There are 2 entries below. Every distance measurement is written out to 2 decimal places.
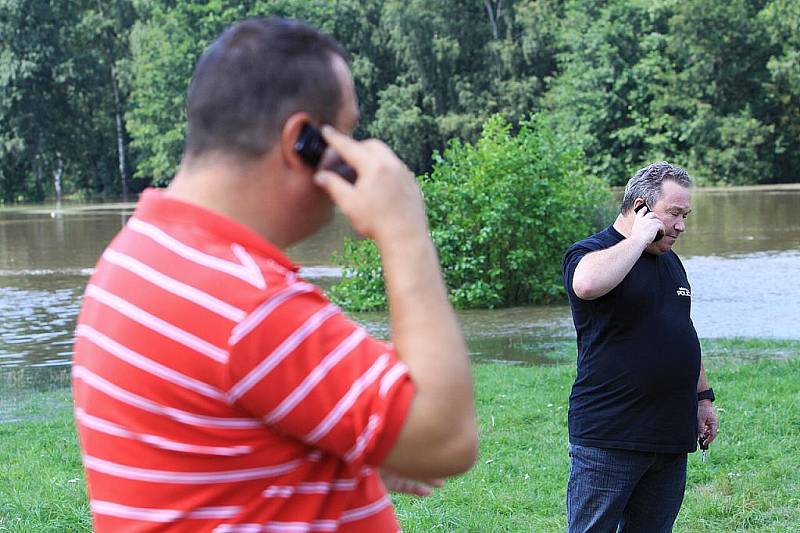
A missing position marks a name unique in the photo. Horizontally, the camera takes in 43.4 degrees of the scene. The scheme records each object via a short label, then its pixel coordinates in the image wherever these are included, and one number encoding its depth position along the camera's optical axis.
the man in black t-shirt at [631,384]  3.87
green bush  16.02
